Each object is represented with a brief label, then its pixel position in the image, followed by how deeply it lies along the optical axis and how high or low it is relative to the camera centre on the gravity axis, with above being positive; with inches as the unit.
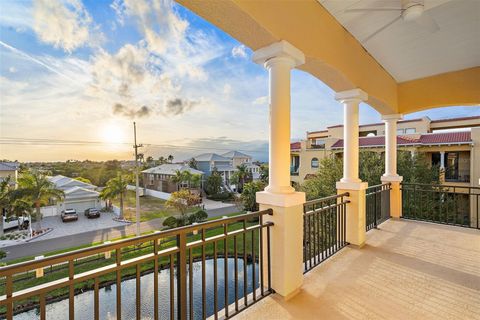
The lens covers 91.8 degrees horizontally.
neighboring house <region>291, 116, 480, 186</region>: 409.2 +21.2
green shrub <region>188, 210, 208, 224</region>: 538.7 -135.5
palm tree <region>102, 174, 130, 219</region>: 602.5 -75.8
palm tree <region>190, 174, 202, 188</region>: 716.1 -68.2
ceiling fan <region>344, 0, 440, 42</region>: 87.0 +58.0
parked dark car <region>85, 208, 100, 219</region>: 579.5 -136.1
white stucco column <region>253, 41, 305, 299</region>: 77.4 -10.8
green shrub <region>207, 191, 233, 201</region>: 806.5 -133.9
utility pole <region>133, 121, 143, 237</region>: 493.5 +9.4
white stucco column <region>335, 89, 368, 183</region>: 125.0 +13.3
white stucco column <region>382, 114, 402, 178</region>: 177.6 +11.1
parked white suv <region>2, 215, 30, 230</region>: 438.9 -125.5
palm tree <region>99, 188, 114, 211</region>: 586.2 -90.3
